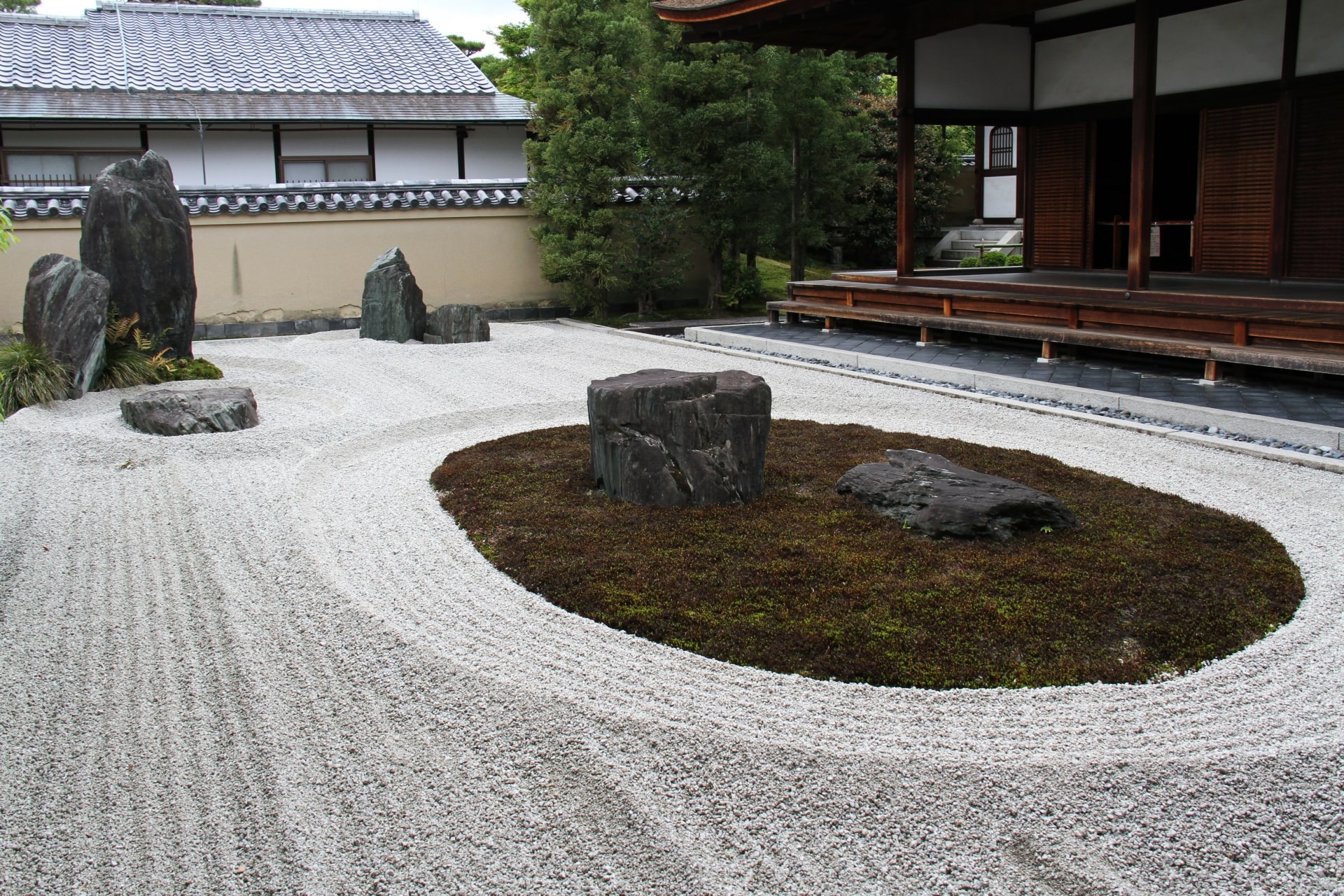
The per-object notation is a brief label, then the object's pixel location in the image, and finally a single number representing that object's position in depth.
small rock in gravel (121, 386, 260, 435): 7.15
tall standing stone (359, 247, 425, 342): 11.98
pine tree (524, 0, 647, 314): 13.08
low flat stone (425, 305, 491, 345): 11.99
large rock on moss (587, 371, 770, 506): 4.99
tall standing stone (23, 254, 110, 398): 8.37
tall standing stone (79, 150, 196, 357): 9.12
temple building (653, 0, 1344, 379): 8.39
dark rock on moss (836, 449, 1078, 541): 4.53
